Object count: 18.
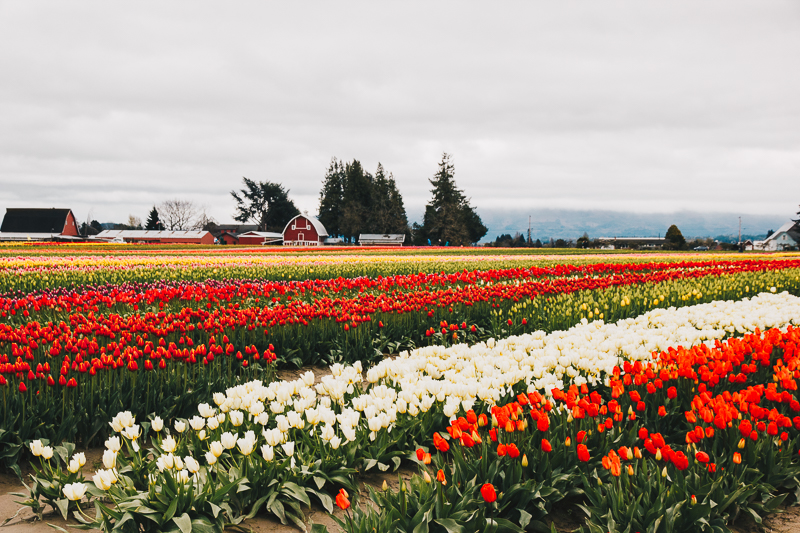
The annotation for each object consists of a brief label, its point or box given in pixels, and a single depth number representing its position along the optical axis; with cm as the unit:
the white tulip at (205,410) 347
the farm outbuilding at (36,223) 8388
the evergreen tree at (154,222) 10694
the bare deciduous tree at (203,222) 11235
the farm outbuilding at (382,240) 8050
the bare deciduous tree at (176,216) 11150
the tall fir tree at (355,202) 8431
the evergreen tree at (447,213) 7601
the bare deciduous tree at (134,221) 13611
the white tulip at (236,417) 339
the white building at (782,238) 8314
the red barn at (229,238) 8881
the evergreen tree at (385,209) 8331
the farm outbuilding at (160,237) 8388
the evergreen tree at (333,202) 9250
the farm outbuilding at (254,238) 8619
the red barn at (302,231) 8431
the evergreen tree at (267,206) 10194
